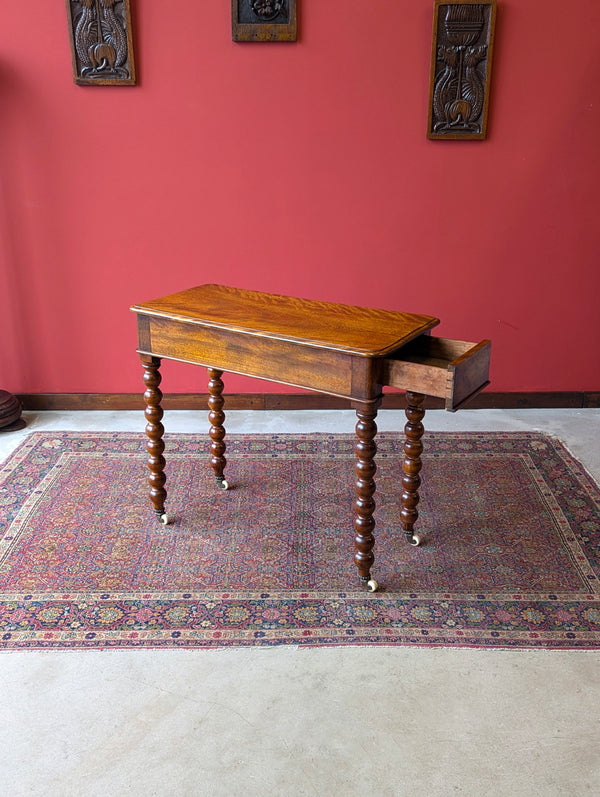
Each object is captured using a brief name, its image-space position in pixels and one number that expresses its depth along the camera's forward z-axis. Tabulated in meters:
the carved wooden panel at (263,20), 3.50
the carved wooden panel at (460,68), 3.48
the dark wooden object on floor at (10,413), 3.79
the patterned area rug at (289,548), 2.37
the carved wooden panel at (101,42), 3.52
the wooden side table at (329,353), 2.21
